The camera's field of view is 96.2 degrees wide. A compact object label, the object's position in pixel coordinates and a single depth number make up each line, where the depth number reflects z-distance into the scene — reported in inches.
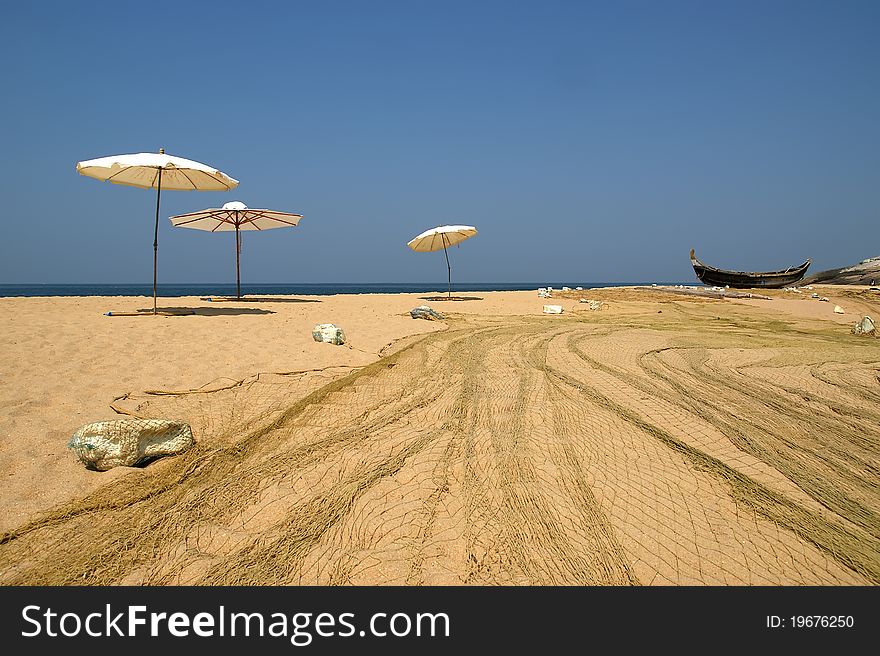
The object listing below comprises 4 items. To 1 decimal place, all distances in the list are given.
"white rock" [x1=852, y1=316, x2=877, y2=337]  295.1
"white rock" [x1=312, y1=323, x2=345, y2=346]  234.2
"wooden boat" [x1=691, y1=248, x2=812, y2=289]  1056.2
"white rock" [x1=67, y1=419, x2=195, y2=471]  98.7
